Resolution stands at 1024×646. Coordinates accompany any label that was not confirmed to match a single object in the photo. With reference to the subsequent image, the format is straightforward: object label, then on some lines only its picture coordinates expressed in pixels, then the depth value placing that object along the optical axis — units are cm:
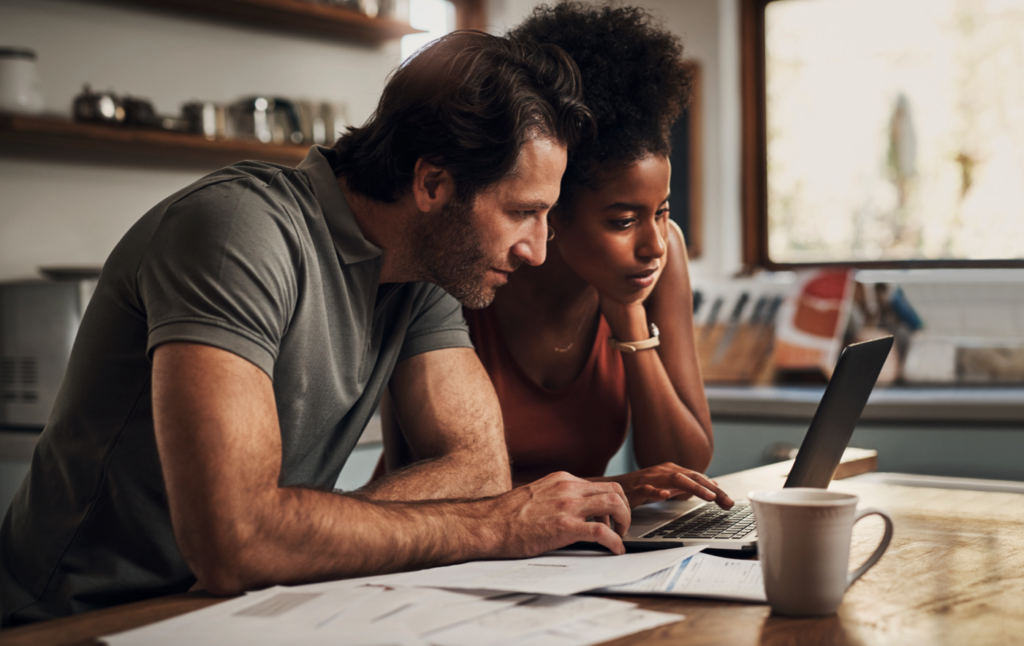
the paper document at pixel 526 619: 70
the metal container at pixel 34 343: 227
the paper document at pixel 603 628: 70
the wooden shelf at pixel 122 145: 245
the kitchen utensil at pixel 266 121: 289
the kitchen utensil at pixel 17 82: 240
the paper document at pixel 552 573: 83
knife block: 302
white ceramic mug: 76
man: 89
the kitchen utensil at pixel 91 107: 256
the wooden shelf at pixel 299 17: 286
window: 311
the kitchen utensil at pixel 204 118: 278
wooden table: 73
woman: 146
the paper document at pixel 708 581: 83
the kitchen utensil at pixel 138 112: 263
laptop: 104
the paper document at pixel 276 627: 70
